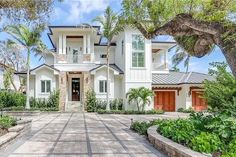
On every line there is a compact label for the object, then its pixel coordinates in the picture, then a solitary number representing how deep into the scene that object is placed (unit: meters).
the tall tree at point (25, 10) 5.16
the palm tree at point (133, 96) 15.42
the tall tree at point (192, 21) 4.98
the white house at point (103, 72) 16.07
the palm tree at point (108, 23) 14.47
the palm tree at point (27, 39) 14.48
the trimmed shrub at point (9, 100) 16.16
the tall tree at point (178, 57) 19.71
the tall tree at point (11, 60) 19.27
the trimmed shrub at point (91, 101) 15.85
